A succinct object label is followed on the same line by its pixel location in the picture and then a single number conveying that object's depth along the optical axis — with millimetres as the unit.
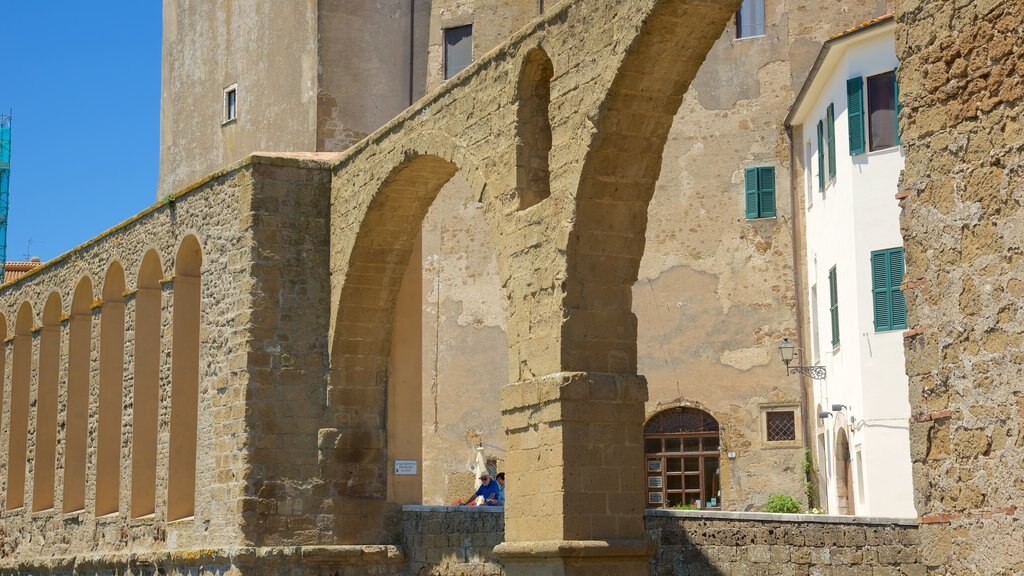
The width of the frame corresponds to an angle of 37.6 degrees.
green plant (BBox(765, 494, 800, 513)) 20938
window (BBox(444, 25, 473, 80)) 24125
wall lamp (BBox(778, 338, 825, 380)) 21062
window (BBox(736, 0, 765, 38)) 22891
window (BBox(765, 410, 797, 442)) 21922
